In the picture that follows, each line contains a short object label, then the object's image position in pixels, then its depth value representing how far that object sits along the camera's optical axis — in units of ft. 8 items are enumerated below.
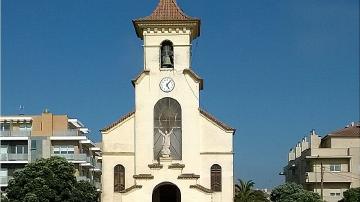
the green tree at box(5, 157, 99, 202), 163.12
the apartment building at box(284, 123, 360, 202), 246.47
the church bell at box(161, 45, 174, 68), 159.02
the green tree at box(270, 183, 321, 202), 205.26
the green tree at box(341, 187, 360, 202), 198.36
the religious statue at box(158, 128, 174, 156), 151.00
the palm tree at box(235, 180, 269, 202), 213.87
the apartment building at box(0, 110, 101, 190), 230.48
